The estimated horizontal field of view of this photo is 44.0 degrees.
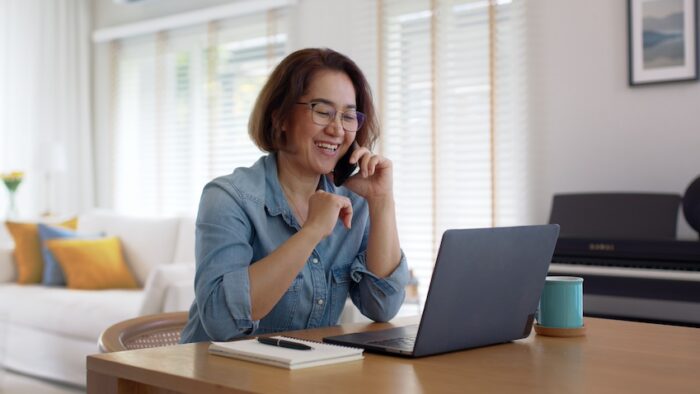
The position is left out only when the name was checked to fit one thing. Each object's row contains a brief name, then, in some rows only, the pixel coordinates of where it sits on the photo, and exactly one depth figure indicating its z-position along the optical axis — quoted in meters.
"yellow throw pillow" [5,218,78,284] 4.94
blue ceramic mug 1.55
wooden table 1.10
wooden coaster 1.53
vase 5.53
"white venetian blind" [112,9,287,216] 5.32
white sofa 3.81
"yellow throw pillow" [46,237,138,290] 4.68
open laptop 1.29
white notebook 1.20
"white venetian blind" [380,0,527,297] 4.09
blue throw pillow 4.82
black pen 1.29
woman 1.60
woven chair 1.77
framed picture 3.50
